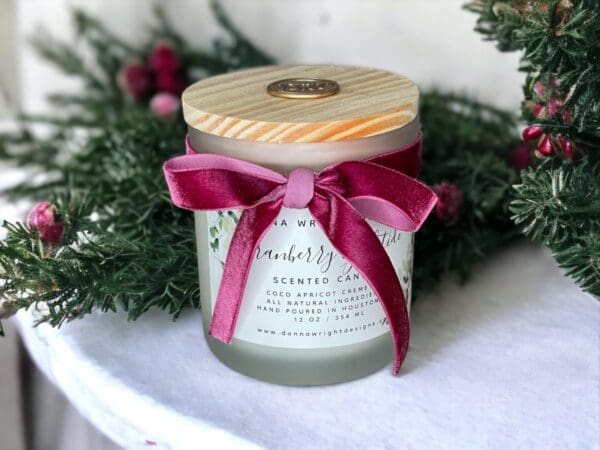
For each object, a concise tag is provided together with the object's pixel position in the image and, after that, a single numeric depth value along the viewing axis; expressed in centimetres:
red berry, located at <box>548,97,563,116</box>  41
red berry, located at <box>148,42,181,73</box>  81
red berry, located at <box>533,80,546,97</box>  43
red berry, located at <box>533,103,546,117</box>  44
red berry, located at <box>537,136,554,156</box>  43
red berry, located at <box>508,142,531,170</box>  59
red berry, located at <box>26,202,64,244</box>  46
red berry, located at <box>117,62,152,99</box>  81
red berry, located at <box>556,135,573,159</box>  42
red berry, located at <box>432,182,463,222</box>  52
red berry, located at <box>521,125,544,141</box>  43
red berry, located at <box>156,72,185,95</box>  81
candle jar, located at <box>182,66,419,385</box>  37
